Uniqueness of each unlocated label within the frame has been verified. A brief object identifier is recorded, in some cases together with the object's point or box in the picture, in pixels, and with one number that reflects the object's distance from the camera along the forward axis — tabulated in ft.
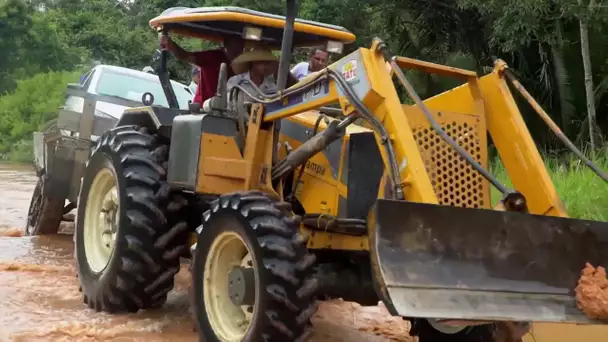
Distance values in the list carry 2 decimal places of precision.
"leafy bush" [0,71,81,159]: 101.24
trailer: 29.63
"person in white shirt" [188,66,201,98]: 22.24
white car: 35.86
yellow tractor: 12.48
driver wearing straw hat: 19.27
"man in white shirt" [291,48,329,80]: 21.70
